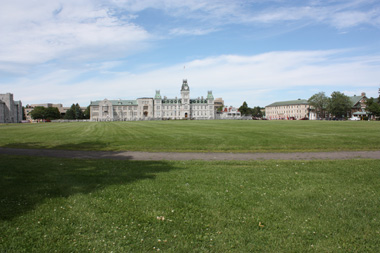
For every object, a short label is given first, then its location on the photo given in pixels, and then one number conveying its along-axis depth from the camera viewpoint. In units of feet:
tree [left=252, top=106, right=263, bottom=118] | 643.66
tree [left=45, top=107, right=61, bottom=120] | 495.82
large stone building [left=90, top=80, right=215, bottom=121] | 544.62
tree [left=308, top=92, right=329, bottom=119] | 443.73
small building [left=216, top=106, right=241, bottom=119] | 563.48
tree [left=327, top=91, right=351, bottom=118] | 414.04
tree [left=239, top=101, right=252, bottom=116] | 599.00
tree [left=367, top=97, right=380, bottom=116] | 338.81
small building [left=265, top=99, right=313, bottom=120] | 558.15
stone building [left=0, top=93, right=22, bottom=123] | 402.52
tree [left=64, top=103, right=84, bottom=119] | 503.20
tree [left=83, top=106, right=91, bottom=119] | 555.69
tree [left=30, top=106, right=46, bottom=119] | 485.65
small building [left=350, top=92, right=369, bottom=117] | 462.60
